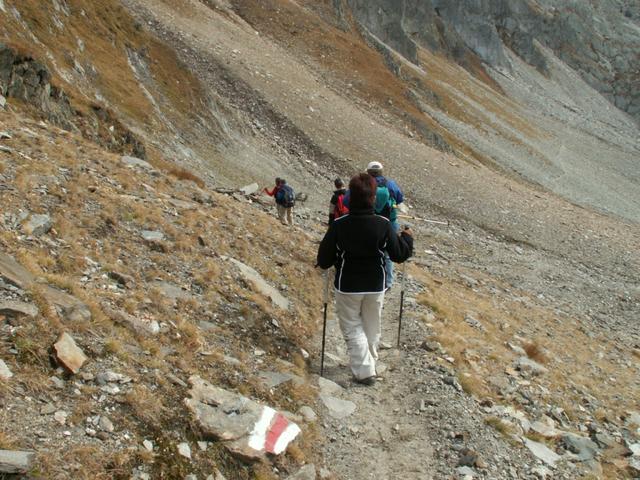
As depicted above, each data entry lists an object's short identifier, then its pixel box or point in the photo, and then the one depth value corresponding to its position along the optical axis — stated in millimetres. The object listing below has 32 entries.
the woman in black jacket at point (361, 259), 7902
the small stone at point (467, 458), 7312
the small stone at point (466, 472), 7121
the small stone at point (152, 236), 9992
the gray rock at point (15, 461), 4414
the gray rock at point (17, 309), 5969
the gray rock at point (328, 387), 8234
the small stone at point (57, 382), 5577
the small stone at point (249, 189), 20748
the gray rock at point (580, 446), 8531
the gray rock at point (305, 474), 6230
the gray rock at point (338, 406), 7791
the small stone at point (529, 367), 10955
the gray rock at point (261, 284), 10234
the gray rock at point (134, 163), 14503
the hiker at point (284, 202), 17719
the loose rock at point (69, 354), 5793
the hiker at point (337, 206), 12244
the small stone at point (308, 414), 7379
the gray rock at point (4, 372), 5281
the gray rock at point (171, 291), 8548
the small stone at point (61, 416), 5215
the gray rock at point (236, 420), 6070
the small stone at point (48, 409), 5216
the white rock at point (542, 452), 8000
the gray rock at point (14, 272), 6526
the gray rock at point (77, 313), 6512
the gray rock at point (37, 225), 8273
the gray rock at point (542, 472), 7602
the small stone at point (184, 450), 5613
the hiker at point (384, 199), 9930
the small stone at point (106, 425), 5386
